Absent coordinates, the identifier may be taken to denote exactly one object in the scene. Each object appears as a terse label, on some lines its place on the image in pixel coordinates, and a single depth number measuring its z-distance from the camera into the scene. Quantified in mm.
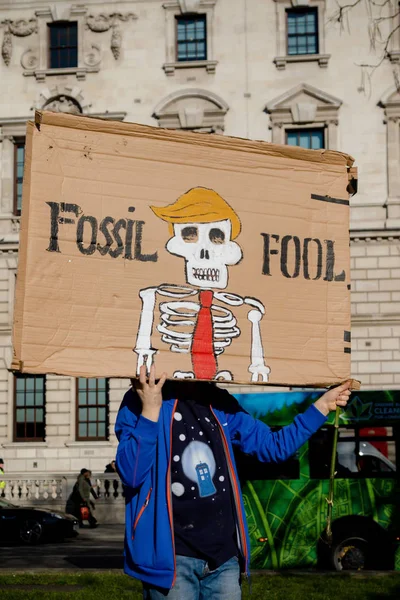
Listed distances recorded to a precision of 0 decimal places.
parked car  23672
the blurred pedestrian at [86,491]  28877
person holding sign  4734
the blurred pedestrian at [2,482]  29744
